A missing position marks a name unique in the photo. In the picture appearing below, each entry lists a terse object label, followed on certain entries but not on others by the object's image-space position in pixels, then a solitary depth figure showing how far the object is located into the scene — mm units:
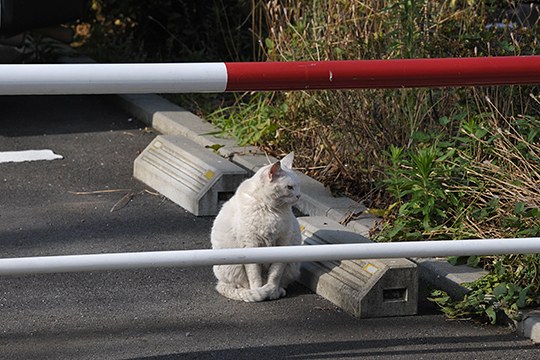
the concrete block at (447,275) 8762
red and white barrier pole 5760
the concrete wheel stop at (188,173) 11150
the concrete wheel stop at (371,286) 8442
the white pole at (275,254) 6421
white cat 8961
